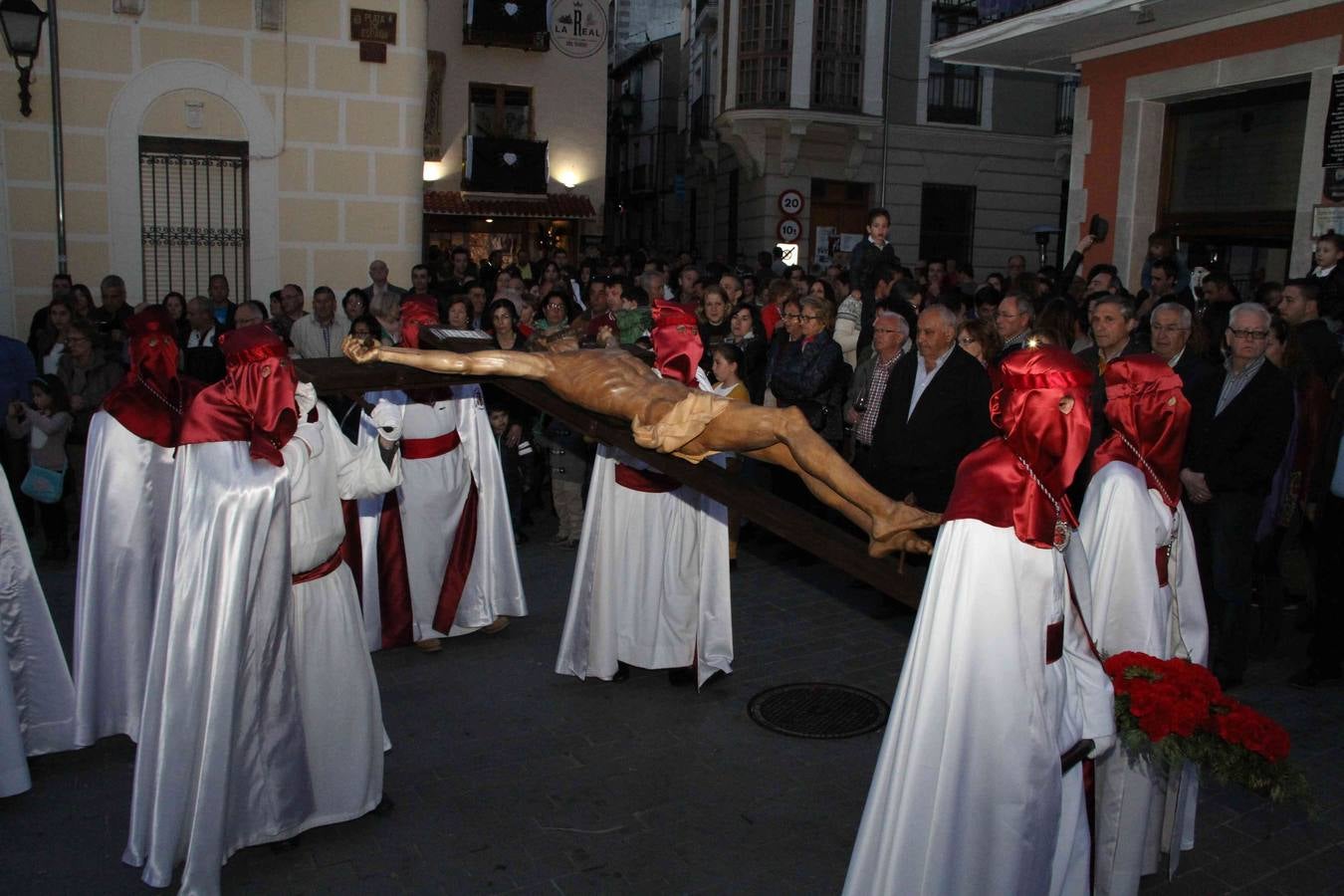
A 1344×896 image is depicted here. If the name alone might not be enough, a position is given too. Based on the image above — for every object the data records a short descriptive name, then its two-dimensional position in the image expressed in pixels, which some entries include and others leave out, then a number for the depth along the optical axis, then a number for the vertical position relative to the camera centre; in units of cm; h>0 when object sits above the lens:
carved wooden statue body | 303 -37
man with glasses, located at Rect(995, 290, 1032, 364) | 759 -12
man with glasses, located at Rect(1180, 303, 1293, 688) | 610 -80
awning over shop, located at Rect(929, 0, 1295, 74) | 1133 +298
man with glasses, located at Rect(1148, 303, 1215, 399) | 639 -19
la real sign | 2472 +560
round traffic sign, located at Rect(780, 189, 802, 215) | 1560 +124
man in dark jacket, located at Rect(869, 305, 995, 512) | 690 -73
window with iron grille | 1165 +58
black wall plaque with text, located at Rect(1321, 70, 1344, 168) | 1027 +169
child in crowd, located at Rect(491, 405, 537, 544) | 929 -162
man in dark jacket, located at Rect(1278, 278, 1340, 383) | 721 -9
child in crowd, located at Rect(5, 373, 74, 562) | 832 -128
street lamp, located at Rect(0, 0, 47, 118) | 1025 +214
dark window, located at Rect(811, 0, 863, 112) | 2347 +490
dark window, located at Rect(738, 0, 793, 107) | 2344 +493
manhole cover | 571 -218
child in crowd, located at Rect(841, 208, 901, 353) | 998 +30
